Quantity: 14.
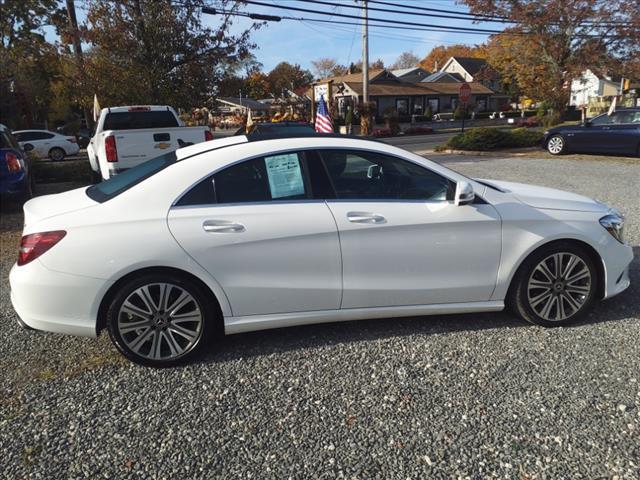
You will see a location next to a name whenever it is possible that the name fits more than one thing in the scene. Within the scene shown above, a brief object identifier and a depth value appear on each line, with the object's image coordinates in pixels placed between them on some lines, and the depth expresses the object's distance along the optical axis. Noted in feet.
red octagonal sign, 83.97
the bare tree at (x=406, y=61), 325.21
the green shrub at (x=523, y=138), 61.11
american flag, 43.93
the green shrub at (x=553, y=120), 94.23
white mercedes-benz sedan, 10.87
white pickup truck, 29.66
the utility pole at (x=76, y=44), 49.68
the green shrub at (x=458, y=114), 152.97
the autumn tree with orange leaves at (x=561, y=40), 81.72
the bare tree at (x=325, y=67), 281.33
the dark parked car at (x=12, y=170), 26.47
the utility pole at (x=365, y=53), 79.35
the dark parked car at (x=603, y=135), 49.29
